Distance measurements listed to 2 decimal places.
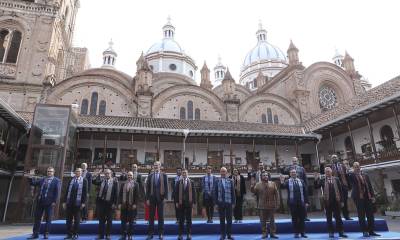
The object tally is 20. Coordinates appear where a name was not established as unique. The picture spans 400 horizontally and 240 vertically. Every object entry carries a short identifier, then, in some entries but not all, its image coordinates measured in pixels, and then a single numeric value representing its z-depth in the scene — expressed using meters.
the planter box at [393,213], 13.73
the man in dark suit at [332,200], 7.50
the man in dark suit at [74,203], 7.61
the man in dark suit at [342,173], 8.69
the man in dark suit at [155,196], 7.57
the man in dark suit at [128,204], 7.52
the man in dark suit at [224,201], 7.46
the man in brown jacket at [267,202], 7.54
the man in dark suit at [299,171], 9.33
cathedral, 16.77
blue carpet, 7.54
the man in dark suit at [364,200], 7.57
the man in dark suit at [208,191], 9.30
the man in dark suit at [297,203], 7.58
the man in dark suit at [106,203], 7.54
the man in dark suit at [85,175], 8.31
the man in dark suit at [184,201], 7.57
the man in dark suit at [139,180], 8.27
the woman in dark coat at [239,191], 9.68
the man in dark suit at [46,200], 7.67
